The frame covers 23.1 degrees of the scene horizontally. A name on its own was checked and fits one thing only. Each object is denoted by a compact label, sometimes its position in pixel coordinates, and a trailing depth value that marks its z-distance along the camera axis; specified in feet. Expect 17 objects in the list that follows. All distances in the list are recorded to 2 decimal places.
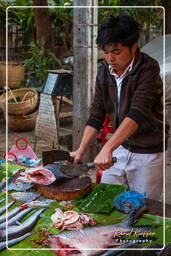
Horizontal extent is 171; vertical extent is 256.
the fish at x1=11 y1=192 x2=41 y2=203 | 7.11
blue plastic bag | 6.59
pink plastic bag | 9.84
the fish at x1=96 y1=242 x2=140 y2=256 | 5.49
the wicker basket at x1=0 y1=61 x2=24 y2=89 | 28.30
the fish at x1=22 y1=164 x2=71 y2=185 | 7.06
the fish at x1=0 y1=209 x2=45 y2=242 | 5.95
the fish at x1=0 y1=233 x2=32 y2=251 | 5.68
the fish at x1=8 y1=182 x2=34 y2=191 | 7.49
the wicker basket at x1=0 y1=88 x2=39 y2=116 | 22.13
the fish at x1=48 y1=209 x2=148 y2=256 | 5.57
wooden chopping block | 6.93
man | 6.68
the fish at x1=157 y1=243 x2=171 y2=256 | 5.42
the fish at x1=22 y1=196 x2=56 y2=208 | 6.86
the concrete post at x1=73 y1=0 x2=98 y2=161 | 13.30
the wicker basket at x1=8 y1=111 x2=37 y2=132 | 22.36
